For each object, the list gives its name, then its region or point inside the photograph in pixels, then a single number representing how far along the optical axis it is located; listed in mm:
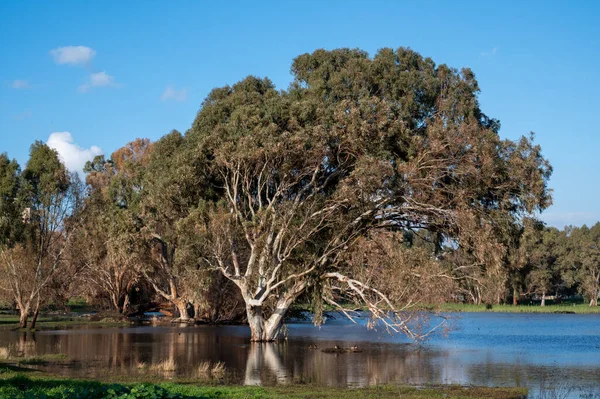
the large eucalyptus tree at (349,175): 36875
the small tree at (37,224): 46438
